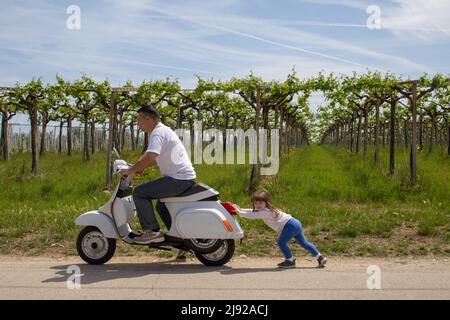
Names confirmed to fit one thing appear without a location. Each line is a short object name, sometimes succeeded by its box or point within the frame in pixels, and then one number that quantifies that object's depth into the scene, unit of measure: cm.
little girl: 628
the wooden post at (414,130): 1352
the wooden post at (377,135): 2057
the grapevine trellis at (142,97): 1780
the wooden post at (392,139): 1678
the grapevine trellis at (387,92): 1405
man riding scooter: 613
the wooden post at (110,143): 1411
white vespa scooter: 612
